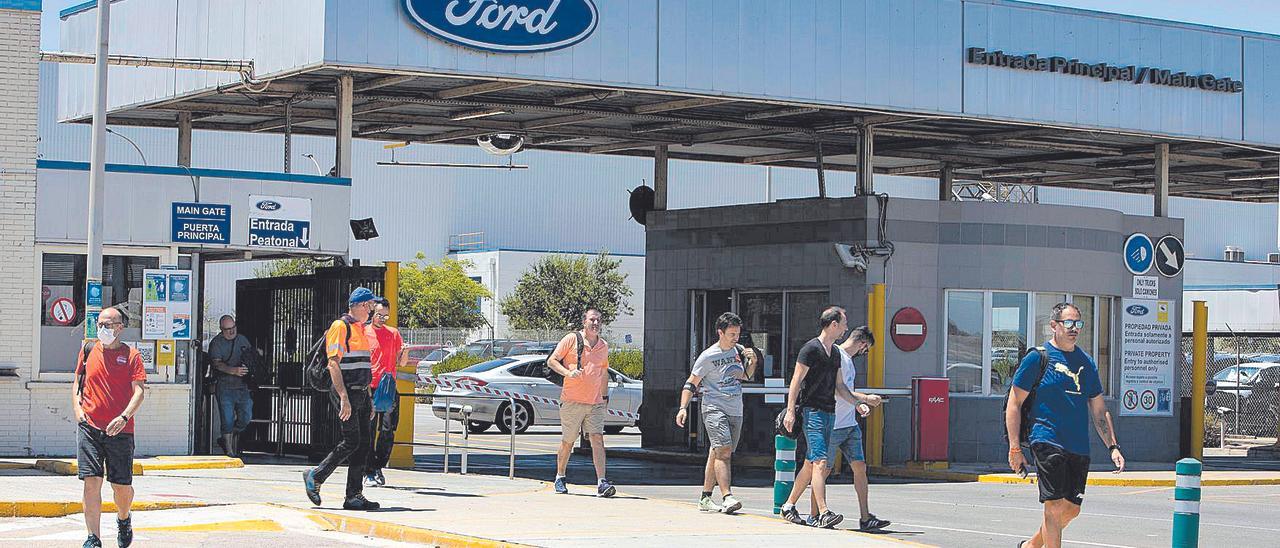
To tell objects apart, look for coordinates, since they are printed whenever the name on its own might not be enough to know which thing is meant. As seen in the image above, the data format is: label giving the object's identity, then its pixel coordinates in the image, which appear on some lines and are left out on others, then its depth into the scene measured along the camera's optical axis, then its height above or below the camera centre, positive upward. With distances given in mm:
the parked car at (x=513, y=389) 28828 -1418
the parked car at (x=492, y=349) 54219 -1313
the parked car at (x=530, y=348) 44262 -1088
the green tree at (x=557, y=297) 74188 +654
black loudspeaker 25547 +1722
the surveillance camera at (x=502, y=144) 24270 +2473
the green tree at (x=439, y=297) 71125 +518
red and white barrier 28500 -1397
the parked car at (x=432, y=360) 53969 -1696
